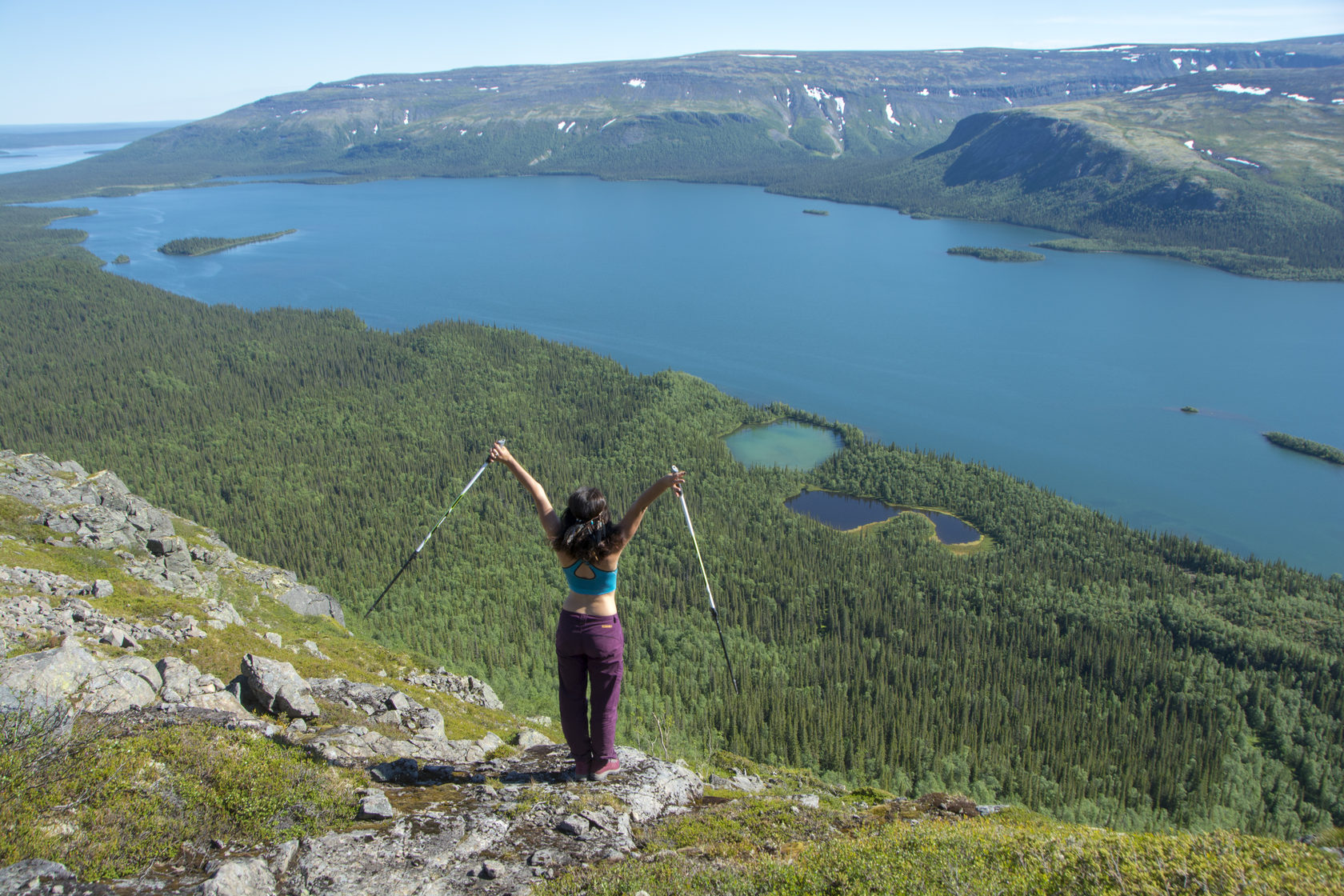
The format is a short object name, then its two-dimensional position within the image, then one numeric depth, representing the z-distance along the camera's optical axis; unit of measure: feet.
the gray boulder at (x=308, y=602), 104.06
